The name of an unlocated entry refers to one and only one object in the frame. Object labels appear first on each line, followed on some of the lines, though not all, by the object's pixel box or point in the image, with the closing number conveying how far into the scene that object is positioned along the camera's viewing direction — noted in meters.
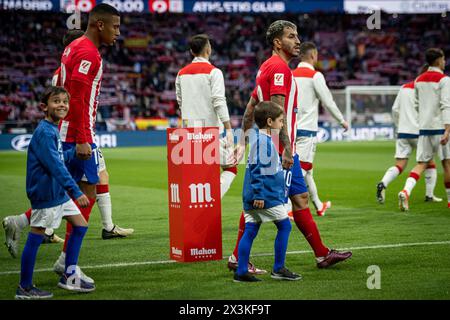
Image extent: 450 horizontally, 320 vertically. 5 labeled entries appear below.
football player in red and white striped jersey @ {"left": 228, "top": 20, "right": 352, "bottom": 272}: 14.52
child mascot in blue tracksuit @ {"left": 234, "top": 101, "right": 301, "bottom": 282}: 13.37
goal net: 73.56
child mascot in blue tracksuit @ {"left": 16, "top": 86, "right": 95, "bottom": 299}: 12.23
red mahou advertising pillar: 15.55
